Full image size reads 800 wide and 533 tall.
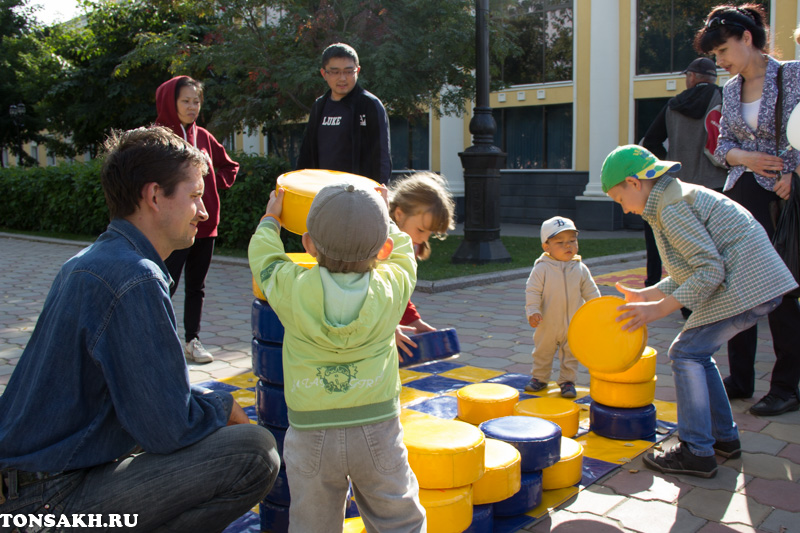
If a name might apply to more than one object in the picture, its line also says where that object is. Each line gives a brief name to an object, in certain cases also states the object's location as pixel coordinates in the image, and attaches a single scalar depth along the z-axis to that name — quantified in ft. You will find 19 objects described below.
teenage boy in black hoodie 15.87
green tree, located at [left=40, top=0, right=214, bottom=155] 65.98
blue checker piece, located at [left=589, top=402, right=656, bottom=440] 11.46
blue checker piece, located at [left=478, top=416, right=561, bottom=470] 9.11
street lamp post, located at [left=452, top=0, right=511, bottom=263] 30.68
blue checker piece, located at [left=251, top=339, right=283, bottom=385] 8.20
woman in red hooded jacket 15.65
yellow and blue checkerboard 9.16
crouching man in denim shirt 5.95
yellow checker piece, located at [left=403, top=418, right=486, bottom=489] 7.82
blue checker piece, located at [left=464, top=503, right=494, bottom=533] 8.45
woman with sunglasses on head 11.93
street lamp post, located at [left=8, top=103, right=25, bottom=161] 87.04
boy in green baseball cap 9.70
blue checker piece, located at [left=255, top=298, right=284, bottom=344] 8.14
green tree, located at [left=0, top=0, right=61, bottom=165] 72.64
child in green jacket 6.58
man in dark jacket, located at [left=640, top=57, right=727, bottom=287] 18.94
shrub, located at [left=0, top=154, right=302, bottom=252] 37.32
